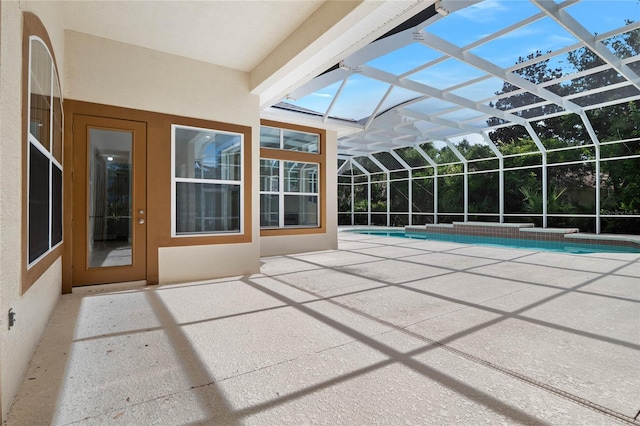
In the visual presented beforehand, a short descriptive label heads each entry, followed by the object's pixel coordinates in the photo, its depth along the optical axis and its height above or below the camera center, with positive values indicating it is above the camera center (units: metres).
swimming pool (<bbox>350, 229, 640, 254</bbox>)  9.00 -1.00
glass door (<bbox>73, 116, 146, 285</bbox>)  4.25 +0.14
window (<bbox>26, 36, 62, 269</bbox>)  2.34 +0.47
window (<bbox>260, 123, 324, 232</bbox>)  7.92 +0.84
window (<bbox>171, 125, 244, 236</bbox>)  4.95 +0.47
